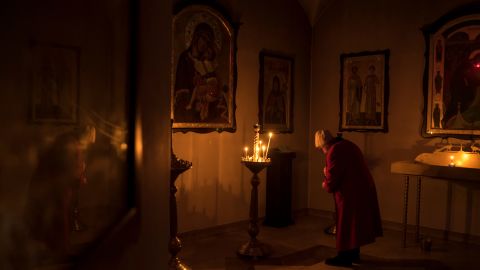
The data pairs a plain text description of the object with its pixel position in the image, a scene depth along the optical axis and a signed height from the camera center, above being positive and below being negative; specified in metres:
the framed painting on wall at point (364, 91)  7.57 +0.51
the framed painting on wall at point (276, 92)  7.57 +0.47
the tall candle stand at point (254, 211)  5.38 -1.04
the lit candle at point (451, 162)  6.01 -0.48
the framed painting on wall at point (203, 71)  6.24 +0.66
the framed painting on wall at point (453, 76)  6.68 +0.70
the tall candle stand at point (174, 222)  4.36 -0.96
